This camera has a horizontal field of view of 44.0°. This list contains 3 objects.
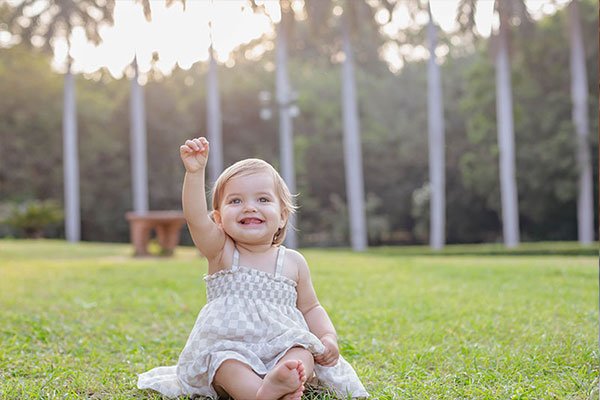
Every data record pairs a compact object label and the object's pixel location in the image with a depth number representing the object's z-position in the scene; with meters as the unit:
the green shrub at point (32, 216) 22.52
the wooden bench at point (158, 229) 13.47
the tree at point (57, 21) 22.19
